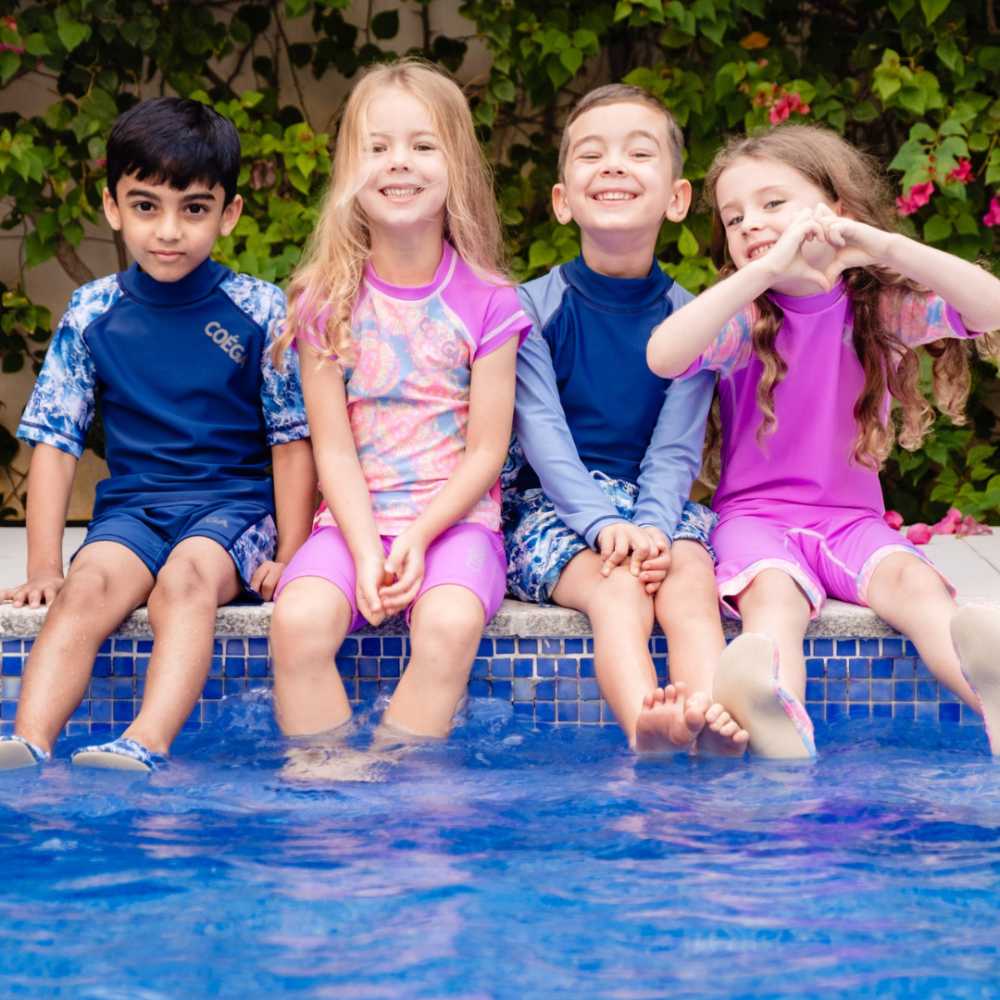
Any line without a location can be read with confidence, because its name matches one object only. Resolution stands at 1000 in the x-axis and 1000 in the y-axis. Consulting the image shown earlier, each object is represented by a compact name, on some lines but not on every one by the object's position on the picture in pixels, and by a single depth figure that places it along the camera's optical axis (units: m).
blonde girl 3.11
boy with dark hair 3.25
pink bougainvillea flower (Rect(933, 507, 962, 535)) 4.56
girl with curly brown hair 3.02
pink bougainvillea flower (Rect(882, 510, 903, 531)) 4.58
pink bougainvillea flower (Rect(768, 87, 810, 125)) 4.64
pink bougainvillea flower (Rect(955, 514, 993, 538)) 4.57
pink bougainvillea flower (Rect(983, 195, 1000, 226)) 4.69
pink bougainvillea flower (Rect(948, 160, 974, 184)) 4.57
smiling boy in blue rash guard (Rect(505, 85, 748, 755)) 3.12
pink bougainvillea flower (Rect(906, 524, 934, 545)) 4.43
